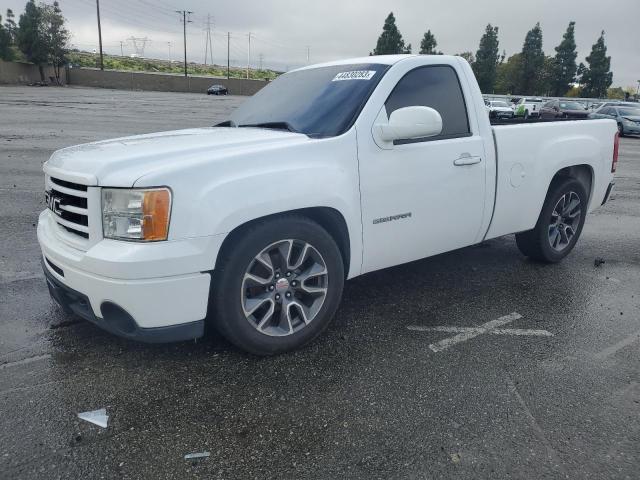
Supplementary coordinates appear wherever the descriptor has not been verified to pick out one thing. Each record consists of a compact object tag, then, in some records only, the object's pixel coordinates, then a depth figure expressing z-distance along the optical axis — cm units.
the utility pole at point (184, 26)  9591
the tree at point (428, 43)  7244
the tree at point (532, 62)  6969
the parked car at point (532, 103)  3663
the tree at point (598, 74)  6888
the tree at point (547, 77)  6994
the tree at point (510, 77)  7075
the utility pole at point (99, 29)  7594
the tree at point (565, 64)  6938
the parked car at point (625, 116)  2515
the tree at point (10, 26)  7081
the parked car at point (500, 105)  3228
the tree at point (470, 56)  7386
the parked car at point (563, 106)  2794
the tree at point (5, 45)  6469
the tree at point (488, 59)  7000
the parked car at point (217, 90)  6594
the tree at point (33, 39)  6519
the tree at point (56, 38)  6654
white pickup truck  279
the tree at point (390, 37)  7119
